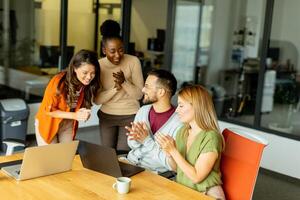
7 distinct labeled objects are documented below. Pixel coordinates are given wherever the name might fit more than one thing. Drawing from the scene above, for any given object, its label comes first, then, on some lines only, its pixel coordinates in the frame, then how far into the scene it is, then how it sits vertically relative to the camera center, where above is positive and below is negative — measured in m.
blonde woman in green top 2.06 -0.56
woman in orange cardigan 2.63 -0.45
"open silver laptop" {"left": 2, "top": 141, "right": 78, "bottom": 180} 1.97 -0.67
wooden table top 1.85 -0.75
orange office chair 2.11 -0.65
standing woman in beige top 3.09 -0.47
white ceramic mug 1.89 -0.71
